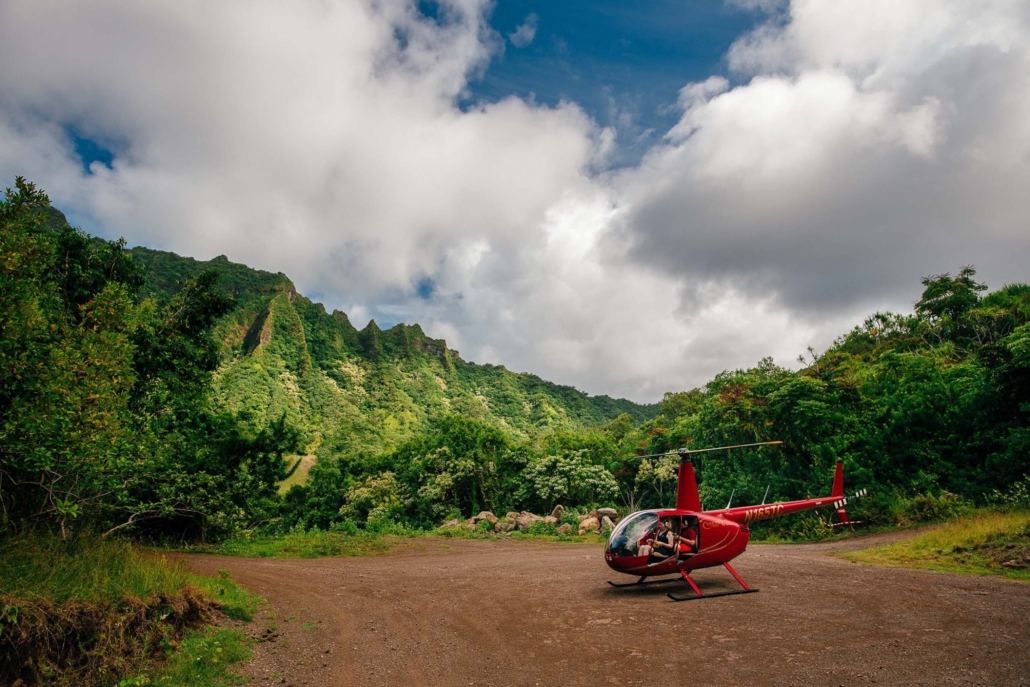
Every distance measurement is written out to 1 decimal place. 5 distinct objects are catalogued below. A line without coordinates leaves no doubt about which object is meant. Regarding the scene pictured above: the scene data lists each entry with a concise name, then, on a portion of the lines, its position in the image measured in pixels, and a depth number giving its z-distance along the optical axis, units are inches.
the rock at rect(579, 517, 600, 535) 1008.2
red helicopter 407.2
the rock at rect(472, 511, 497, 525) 1159.4
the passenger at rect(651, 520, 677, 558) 409.1
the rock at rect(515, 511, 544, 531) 1072.3
